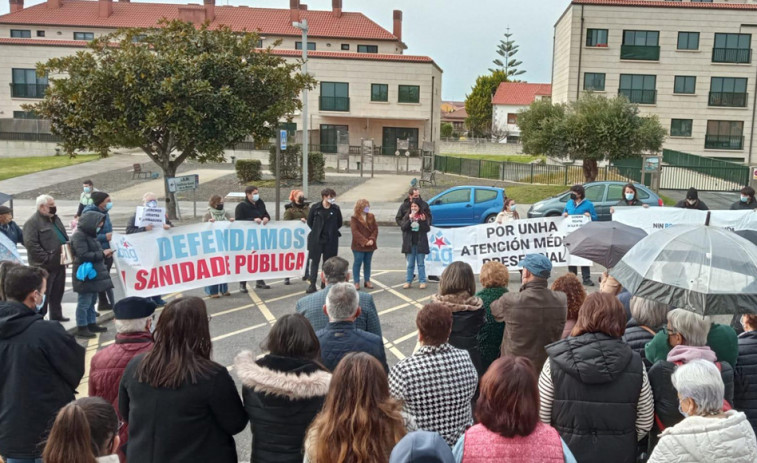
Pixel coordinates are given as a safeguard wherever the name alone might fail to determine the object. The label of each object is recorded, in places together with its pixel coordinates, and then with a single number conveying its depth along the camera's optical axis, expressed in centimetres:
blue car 2036
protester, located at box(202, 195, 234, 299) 1140
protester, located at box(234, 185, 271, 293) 1146
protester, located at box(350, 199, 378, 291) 1145
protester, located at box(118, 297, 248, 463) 355
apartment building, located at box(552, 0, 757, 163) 4522
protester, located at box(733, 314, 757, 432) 441
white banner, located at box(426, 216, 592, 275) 1190
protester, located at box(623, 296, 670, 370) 474
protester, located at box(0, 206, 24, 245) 915
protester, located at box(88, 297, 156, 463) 410
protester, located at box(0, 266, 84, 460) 420
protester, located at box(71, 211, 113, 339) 883
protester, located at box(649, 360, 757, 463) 314
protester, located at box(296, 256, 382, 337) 570
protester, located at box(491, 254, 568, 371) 521
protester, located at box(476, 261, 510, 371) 572
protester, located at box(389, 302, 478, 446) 384
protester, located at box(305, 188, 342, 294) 1125
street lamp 2305
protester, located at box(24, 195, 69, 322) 885
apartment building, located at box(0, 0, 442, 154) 4650
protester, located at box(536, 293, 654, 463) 389
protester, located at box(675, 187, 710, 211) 1211
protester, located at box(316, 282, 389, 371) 441
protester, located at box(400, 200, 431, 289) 1179
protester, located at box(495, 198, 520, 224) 1195
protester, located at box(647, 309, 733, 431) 407
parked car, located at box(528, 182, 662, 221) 1983
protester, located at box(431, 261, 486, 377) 532
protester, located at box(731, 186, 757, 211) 1254
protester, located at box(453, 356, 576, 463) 294
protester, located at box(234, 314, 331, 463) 352
